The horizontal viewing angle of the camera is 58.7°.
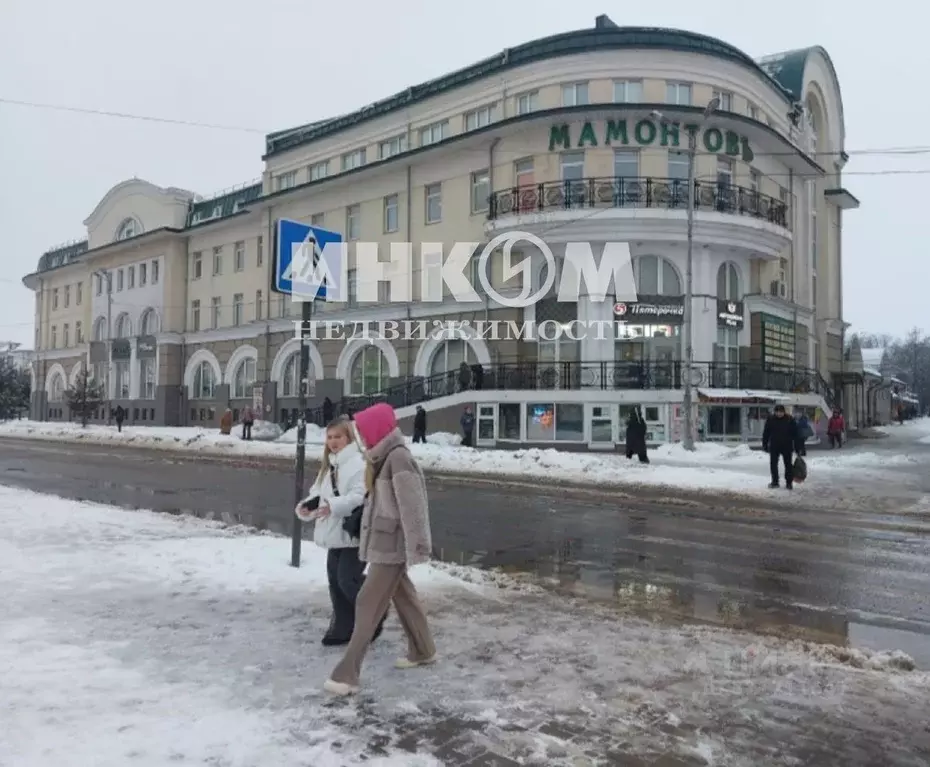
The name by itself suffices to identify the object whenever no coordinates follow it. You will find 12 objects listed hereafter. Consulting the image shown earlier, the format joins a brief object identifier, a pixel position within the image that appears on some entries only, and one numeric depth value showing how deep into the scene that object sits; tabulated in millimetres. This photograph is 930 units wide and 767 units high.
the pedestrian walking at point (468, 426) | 27344
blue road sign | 8172
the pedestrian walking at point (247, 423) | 33938
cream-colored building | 27812
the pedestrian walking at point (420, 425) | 27203
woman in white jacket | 5621
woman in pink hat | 4980
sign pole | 8266
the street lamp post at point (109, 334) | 48825
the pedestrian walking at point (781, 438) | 17359
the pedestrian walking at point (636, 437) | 22094
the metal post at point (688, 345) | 22848
